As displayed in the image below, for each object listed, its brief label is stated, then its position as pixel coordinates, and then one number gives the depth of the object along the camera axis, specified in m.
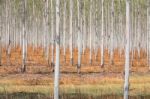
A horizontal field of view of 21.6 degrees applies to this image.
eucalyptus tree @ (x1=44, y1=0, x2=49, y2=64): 41.91
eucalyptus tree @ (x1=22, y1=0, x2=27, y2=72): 34.49
